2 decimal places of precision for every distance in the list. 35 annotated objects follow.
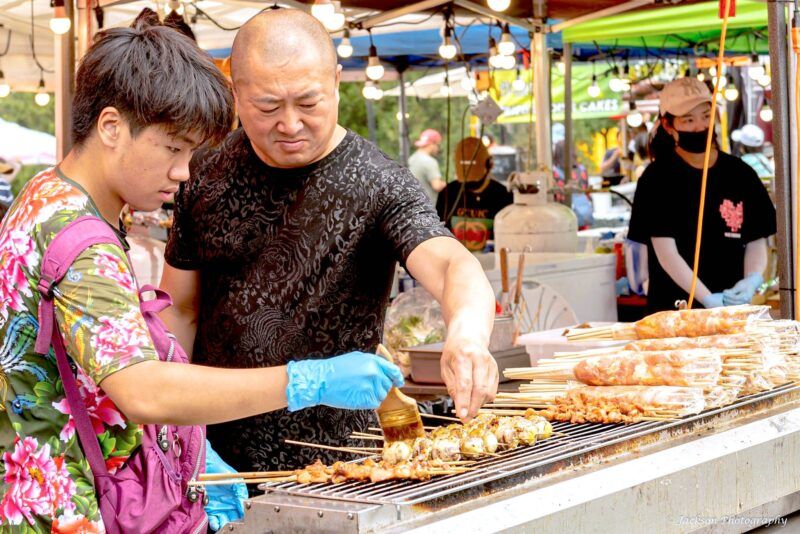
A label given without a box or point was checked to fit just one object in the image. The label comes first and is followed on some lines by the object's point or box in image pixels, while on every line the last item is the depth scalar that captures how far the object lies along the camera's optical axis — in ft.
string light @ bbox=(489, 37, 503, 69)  27.40
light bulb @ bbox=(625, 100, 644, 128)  42.42
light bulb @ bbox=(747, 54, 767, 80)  40.80
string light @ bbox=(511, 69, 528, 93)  39.27
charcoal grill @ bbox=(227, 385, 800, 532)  5.56
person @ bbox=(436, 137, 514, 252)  27.02
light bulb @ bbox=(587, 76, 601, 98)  44.61
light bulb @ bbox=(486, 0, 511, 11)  21.50
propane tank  22.16
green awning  24.31
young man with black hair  5.29
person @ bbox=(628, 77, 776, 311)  15.61
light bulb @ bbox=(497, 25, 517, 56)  26.13
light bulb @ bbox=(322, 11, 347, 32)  19.05
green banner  45.98
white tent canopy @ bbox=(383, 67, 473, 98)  44.63
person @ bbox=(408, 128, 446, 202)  40.40
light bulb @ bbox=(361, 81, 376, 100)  35.09
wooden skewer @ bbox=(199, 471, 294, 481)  6.42
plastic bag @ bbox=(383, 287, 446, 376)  14.44
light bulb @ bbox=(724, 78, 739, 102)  46.62
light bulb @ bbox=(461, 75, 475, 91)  33.06
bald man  7.47
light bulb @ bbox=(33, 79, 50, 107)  35.32
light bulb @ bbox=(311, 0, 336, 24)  18.67
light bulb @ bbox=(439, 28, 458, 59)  26.66
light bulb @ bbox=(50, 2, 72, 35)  16.16
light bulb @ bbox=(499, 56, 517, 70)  27.30
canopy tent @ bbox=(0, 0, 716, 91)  24.66
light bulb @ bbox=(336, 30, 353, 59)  26.40
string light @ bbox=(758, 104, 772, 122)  47.14
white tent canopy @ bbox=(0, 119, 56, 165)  39.11
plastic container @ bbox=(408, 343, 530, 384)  12.26
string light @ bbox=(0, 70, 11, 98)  32.09
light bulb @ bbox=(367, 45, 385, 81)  29.27
